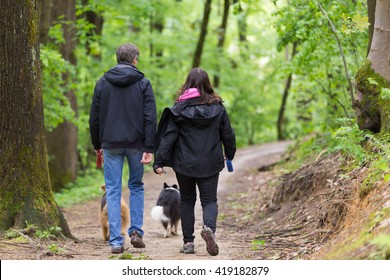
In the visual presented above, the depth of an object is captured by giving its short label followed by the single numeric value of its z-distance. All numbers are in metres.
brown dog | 18.02
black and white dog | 19.23
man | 14.37
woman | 14.21
